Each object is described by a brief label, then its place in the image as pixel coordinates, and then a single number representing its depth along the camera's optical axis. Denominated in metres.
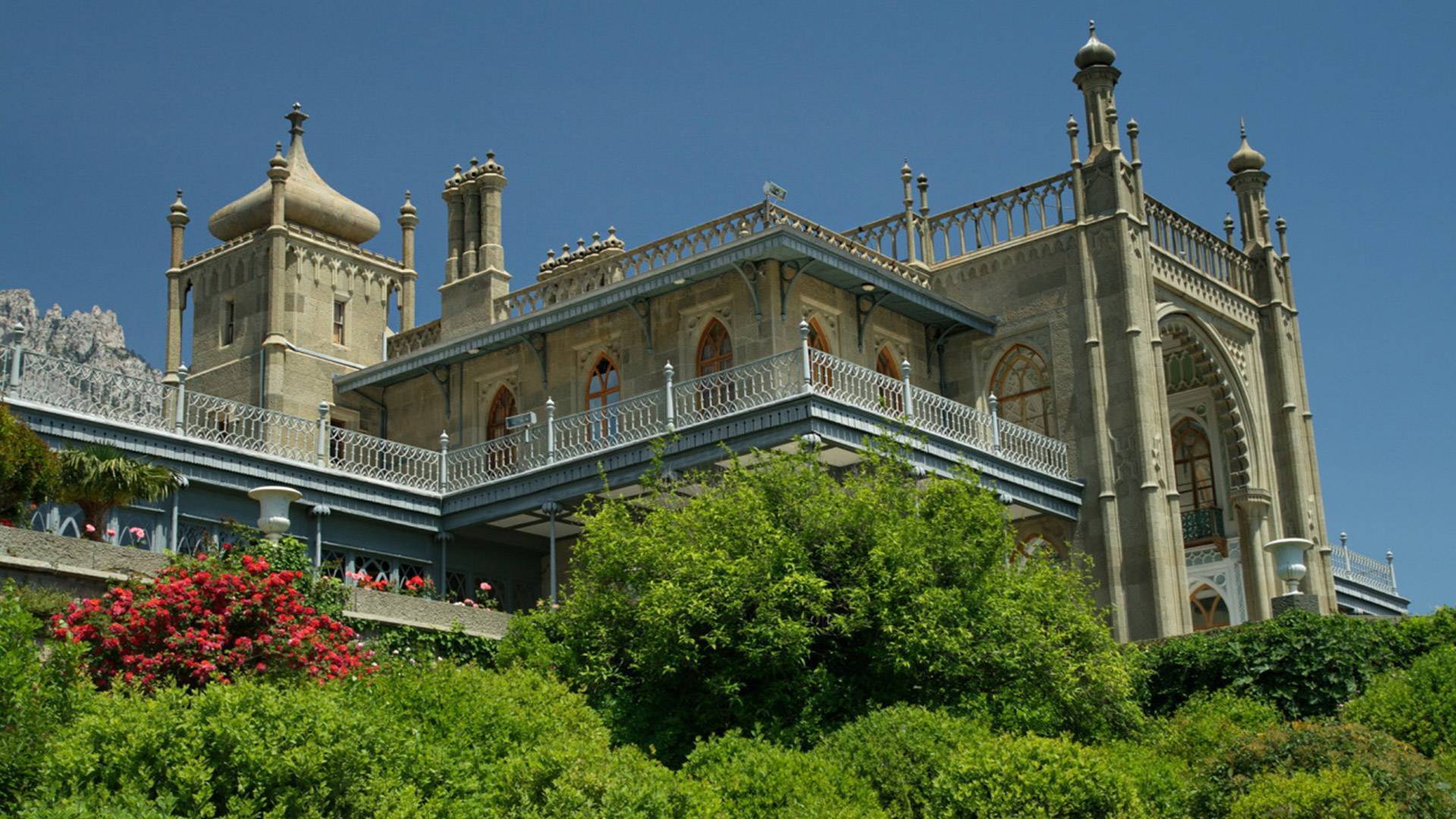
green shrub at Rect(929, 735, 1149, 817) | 12.87
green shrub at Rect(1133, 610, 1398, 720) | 17.77
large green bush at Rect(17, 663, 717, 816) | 10.51
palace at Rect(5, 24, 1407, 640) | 22.09
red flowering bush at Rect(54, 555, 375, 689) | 13.62
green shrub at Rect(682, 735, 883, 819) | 12.81
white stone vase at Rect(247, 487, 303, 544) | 17.09
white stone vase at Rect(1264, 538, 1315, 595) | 18.66
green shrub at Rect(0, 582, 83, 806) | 10.70
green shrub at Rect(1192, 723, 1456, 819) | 13.02
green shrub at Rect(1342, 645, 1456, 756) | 15.77
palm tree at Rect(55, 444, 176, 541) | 18.00
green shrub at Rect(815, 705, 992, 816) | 13.57
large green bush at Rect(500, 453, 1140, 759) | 15.63
